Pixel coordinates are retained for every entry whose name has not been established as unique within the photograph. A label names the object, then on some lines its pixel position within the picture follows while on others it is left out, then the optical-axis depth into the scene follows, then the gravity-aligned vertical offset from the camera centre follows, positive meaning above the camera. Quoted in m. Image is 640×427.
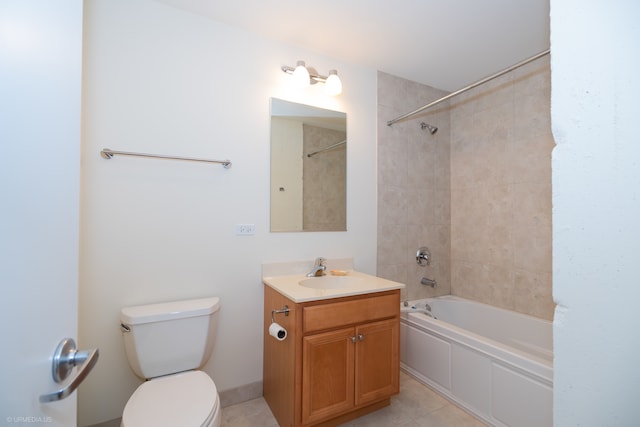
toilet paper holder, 1.63 -0.58
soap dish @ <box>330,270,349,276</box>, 2.12 -0.45
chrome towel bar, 1.56 +0.34
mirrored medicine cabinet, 2.08 +0.36
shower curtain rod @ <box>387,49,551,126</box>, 1.61 +0.90
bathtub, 1.55 -0.99
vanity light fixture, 2.01 +1.01
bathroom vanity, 1.53 -0.82
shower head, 2.75 +0.87
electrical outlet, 1.93 -0.11
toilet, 1.16 -0.79
